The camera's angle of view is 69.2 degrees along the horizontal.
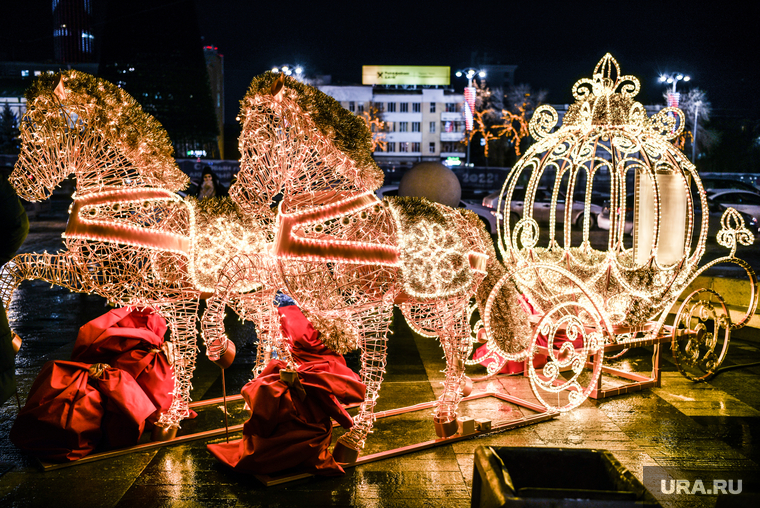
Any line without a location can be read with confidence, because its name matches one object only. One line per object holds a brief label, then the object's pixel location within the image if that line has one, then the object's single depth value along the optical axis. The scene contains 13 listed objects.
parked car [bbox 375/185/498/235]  14.83
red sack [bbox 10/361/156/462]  3.37
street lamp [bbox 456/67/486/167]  33.50
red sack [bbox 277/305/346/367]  3.79
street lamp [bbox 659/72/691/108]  24.09
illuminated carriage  4.17
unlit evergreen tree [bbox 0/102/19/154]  32.78
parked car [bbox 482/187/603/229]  16.64
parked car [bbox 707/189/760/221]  15.90
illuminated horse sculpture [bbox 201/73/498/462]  3.00
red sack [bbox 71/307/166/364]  3.83
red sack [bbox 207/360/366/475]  3.13
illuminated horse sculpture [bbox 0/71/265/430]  3.24
